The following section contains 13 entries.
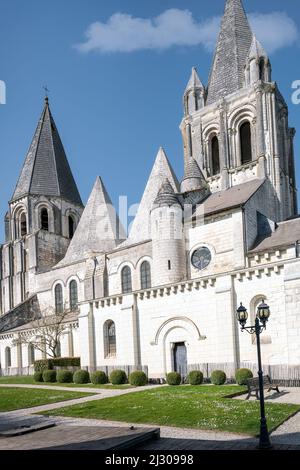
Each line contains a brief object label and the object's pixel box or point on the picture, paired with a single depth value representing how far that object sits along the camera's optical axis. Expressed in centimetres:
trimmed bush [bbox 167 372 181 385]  2795
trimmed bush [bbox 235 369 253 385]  2512
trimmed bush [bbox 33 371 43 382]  3597
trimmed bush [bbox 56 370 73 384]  3372
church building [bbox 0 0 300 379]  2798
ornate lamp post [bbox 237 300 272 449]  1228
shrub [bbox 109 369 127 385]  3056
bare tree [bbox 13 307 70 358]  4228
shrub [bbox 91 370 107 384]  3139
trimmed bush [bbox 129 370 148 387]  2909
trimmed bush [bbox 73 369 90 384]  3234
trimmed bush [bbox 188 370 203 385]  2705
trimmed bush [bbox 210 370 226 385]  2633
